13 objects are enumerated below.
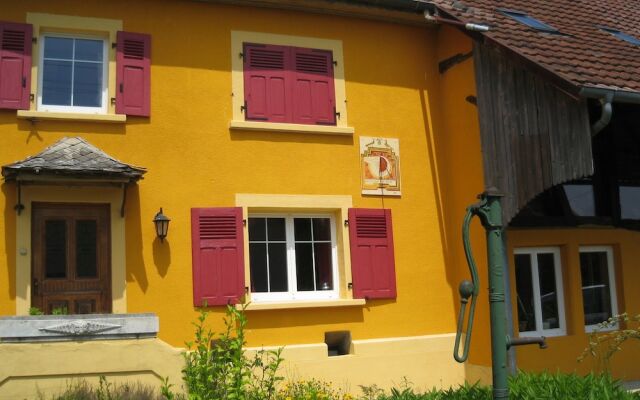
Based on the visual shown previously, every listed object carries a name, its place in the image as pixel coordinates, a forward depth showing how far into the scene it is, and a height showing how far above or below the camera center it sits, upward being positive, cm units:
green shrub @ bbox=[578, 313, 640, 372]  1032 -104
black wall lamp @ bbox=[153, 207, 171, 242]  911 +83
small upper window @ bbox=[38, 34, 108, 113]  927 +279
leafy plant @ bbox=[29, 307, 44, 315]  814 -17
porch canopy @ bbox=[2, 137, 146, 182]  823 +147
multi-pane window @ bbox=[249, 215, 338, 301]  994 +39
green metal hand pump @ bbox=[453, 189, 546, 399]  459 -5
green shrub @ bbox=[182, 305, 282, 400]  522 -59
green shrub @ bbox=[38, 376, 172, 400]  718 -99
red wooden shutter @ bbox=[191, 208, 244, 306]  934 +43
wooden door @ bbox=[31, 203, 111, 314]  877 +43
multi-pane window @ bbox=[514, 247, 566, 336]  1084 -23
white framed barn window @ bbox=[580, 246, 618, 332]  1138 -15
